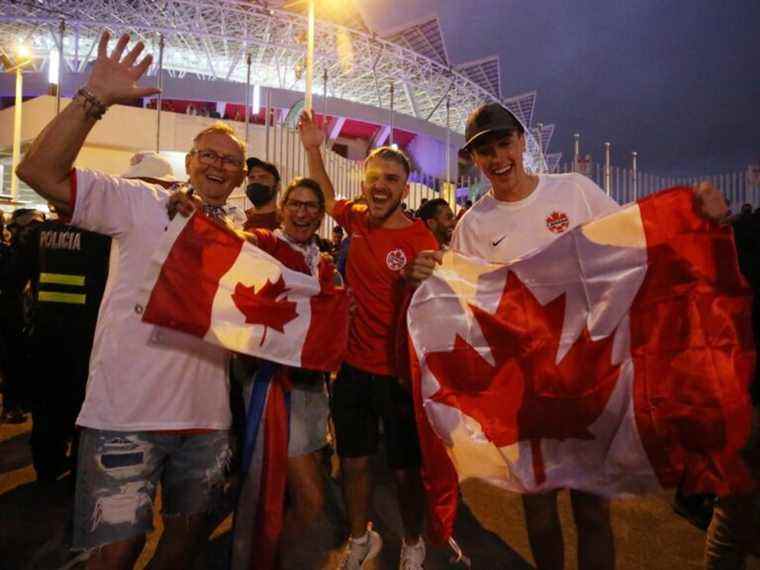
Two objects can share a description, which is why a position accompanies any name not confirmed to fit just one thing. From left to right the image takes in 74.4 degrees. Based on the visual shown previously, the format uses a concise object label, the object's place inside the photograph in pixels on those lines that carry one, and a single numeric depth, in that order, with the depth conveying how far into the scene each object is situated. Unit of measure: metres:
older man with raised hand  1.85
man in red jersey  2.96
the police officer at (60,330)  3.70
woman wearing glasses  2.63
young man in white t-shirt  2.42
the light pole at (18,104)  20.05
